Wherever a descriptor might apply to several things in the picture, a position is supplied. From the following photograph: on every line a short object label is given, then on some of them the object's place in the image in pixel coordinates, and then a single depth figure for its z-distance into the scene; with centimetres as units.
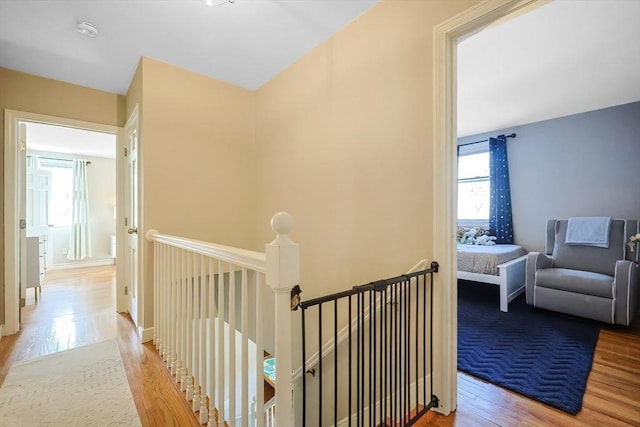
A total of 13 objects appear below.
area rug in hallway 149
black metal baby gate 140
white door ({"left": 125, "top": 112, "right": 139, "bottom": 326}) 261
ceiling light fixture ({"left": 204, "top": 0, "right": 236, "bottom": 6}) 175
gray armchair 259
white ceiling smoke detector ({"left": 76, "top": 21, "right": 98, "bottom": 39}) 196
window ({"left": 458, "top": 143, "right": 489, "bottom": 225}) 476
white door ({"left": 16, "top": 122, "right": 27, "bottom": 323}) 263
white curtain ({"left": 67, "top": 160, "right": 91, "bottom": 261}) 550
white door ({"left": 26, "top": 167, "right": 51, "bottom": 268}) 456
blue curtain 436
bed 317
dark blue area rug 175
